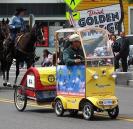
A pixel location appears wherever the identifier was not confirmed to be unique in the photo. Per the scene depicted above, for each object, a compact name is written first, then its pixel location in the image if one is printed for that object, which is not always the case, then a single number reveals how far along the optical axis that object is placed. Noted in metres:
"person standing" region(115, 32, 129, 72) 25.92
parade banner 31.13
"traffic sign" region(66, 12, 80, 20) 29.94
